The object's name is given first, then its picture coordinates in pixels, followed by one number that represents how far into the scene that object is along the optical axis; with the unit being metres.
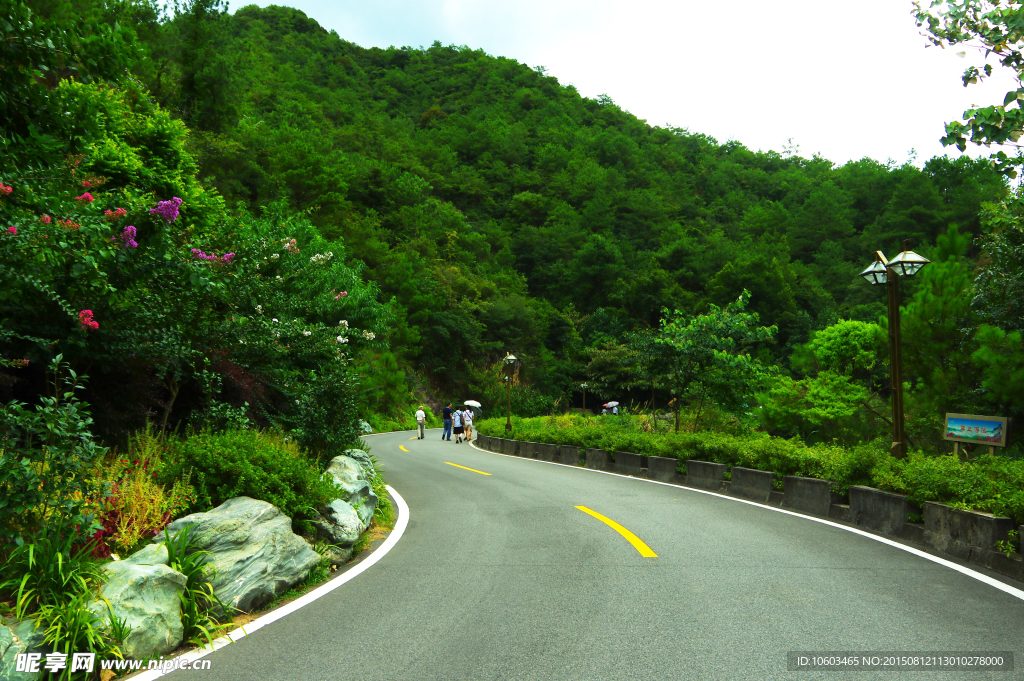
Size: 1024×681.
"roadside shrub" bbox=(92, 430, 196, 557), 5.59
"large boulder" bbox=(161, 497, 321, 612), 5.52
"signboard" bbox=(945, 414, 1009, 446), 9.50
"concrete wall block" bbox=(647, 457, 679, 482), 14.66
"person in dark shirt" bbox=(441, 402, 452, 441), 34.09
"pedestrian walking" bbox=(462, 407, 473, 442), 34.12
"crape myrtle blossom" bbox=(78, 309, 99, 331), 7.71
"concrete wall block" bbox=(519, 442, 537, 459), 22.98
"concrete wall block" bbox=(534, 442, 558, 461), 21.13
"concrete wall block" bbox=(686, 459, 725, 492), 13.13
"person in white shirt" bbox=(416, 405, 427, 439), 32.53
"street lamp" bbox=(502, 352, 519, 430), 58.90
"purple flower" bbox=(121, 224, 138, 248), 8.27
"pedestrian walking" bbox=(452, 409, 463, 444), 33.44
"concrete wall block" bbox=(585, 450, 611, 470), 17.81
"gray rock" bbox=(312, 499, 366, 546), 7.66
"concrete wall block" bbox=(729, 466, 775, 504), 11.41
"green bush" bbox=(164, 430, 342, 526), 6.95
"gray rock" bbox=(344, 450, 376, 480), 12.19
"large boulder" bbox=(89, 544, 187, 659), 4.43
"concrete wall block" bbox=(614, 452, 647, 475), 16.08
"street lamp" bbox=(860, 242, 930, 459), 10.46
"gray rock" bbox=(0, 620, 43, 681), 3.68
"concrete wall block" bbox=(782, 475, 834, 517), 9.91
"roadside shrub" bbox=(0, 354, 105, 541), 4.39
